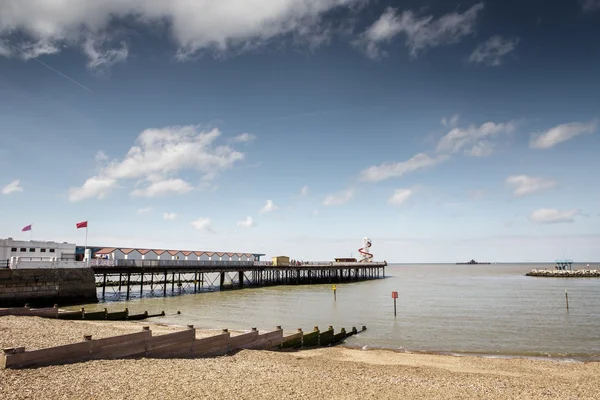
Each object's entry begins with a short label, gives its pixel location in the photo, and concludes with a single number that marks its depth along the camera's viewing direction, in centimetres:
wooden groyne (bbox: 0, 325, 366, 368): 1076
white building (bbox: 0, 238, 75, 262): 4316
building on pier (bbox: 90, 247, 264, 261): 7702
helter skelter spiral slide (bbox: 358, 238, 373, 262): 11862
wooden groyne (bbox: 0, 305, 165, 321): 2318
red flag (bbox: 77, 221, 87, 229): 4656
